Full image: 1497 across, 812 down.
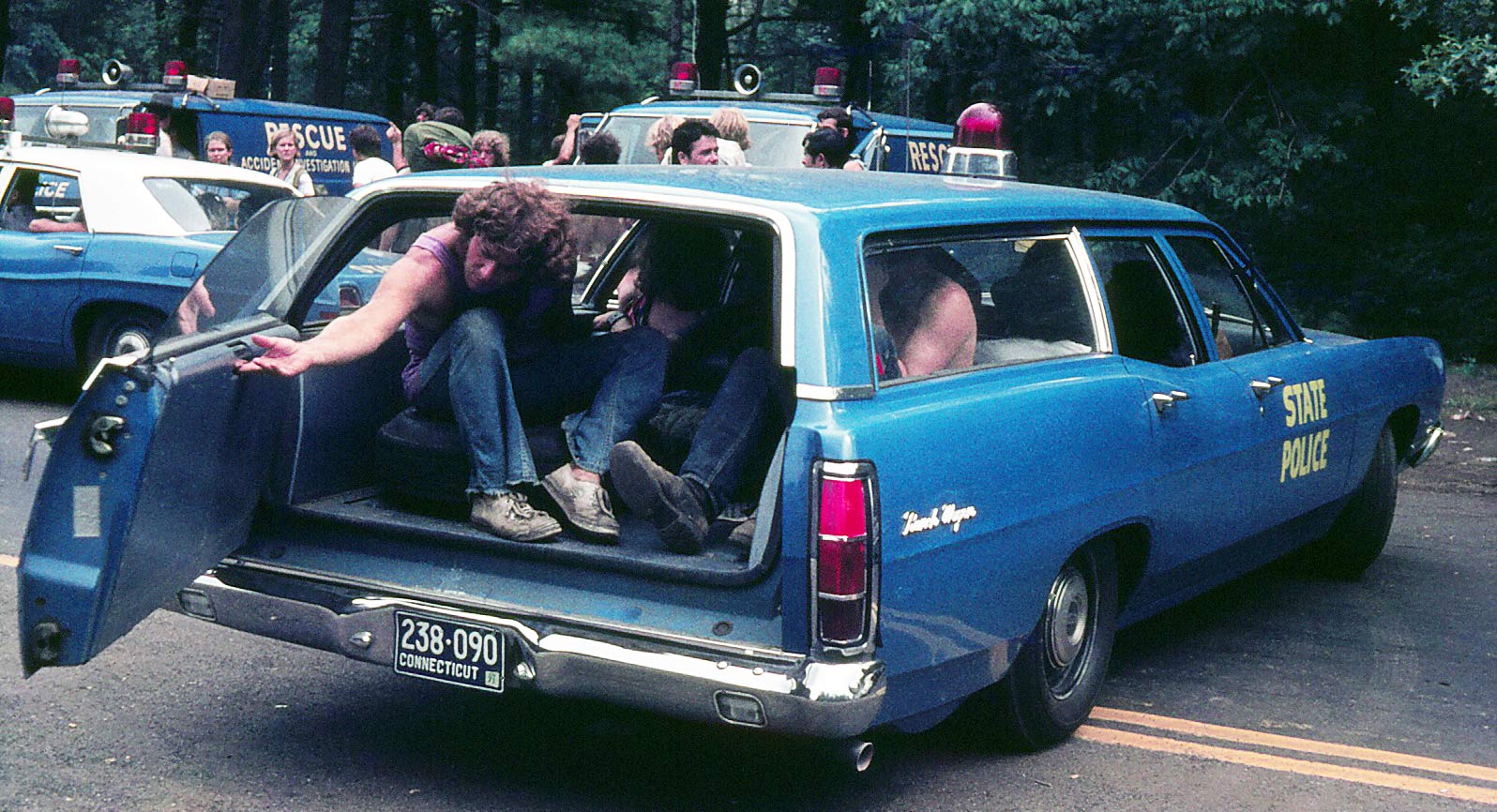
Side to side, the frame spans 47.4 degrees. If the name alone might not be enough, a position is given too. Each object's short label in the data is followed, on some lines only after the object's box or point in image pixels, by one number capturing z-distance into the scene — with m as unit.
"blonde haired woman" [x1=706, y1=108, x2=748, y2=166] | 10.09
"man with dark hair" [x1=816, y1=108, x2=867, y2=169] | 10.34
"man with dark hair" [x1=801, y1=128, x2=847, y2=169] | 8.85
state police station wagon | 3.81
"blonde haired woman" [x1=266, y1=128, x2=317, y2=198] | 12.93
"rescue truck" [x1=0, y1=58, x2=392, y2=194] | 16.39
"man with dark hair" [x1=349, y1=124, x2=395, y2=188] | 12.51
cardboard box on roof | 16.77
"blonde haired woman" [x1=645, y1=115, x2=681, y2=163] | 9.73
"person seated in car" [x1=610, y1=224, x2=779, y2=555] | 4.31
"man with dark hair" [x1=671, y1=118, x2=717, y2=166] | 8.99
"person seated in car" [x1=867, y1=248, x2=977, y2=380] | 4.45
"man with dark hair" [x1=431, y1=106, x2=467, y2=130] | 13.39
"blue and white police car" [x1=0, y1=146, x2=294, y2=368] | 10.08
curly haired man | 4.44
